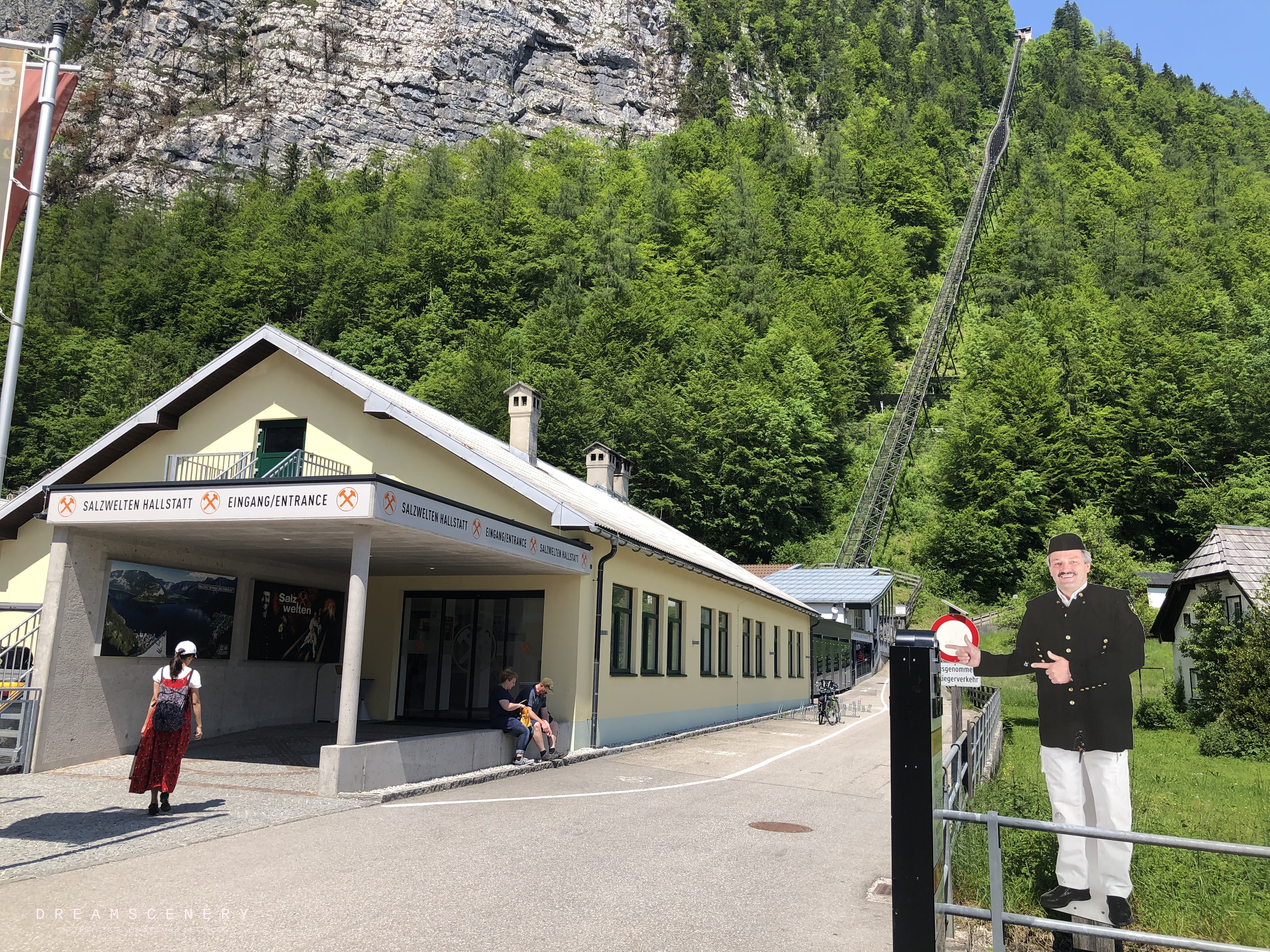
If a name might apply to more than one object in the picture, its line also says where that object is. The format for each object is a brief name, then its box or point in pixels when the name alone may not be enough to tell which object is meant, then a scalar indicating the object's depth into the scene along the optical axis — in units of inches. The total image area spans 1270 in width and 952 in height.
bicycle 1057.5
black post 186.2
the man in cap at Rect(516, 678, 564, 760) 584.1
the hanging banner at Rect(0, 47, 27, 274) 326.6
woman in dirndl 378.3
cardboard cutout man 184.7
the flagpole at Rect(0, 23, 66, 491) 310.3
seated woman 566.3
